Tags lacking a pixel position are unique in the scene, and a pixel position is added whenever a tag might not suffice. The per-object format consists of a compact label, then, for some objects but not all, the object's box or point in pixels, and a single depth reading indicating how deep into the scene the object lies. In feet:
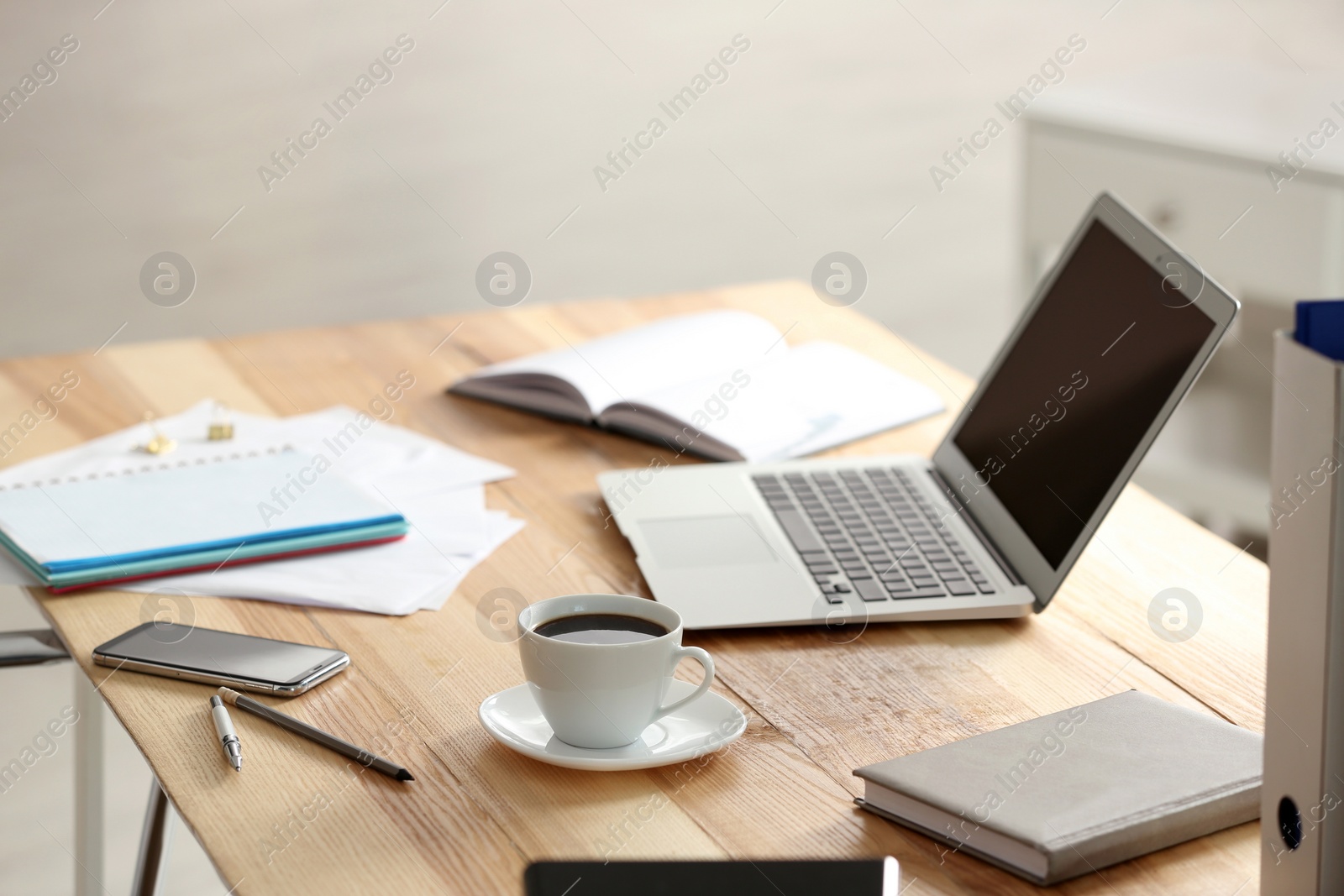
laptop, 6.74
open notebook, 7.88
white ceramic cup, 6.18
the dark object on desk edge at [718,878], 5.85
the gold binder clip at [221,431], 7.86
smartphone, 6.53
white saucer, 6.21
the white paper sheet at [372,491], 6.97
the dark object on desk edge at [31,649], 6.97
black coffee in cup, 6.28
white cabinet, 11.85
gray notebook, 5.92
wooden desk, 6.00
